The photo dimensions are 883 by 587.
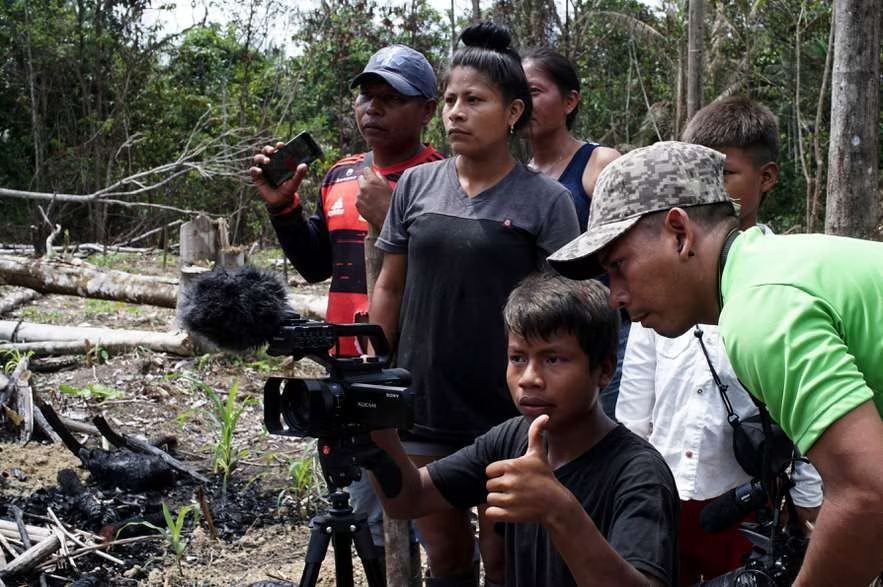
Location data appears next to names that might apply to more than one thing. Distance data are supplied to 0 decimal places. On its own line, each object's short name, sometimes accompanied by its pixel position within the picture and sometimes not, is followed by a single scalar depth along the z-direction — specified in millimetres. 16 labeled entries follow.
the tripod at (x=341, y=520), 2078
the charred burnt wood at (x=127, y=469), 4582
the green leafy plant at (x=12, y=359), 6020
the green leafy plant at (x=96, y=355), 6930
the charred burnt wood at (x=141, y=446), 4793
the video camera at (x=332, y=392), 1998
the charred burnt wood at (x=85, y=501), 4145
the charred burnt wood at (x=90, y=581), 3482
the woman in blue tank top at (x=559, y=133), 3340
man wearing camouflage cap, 1376
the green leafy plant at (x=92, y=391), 5874
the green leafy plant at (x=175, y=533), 3727
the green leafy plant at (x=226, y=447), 4691
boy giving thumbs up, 1818
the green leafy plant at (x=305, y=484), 4496
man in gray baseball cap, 3273
